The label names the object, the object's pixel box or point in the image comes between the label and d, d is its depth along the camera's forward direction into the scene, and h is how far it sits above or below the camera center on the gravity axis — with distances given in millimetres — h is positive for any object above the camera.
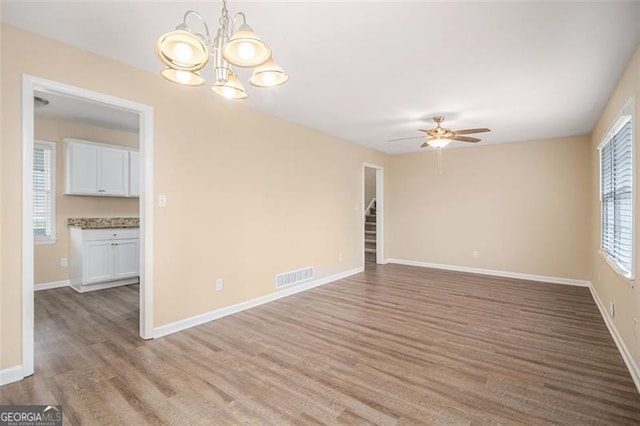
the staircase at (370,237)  7536 -677
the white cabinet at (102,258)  4375 -699
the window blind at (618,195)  2545 +172
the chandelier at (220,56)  1413 +768
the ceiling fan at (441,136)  3984 +995
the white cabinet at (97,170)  4602 +641
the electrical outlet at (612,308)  2962 -947
